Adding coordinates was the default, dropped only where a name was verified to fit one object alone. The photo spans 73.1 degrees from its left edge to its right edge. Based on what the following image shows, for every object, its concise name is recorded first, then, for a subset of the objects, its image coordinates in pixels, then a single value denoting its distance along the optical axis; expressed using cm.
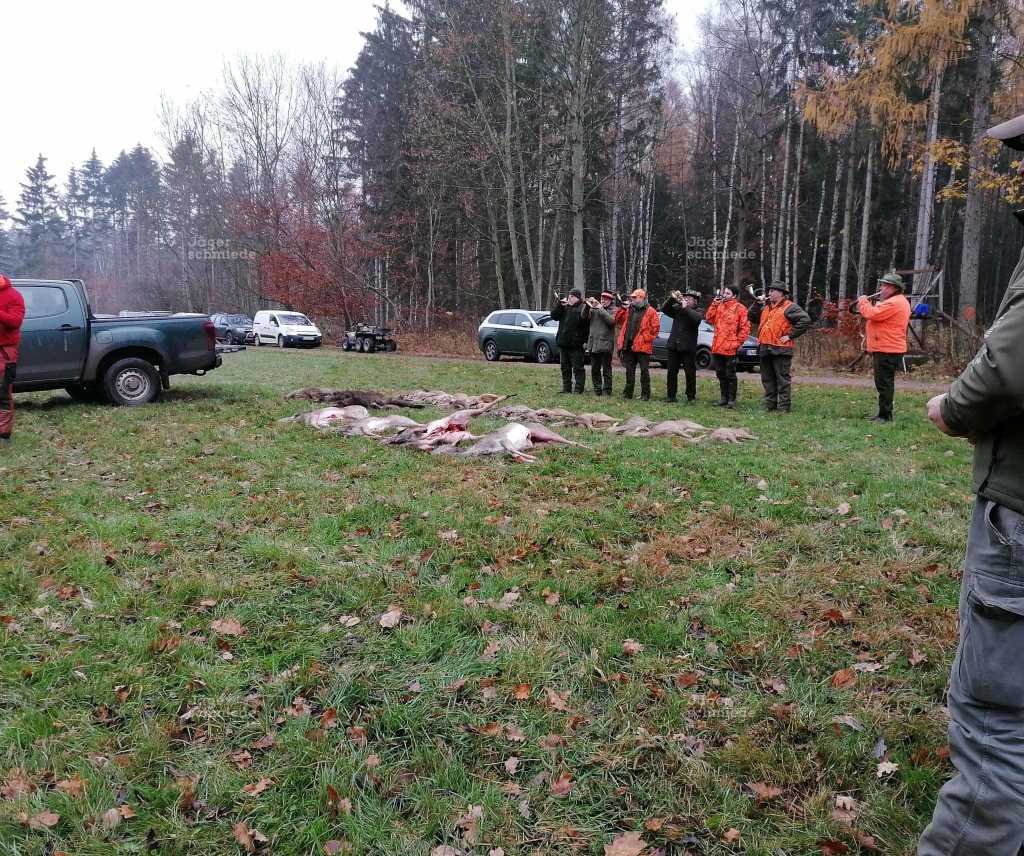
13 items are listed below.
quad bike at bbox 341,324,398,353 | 3080
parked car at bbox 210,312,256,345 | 3744
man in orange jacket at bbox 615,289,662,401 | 1241
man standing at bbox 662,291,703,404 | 1186
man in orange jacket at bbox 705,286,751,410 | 1159
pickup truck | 1006
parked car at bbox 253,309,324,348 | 3444
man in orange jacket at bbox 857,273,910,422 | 959
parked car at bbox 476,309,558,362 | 2212
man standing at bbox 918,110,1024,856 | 166
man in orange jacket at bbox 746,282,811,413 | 1066
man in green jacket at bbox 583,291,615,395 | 1281
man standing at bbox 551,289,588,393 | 1317
